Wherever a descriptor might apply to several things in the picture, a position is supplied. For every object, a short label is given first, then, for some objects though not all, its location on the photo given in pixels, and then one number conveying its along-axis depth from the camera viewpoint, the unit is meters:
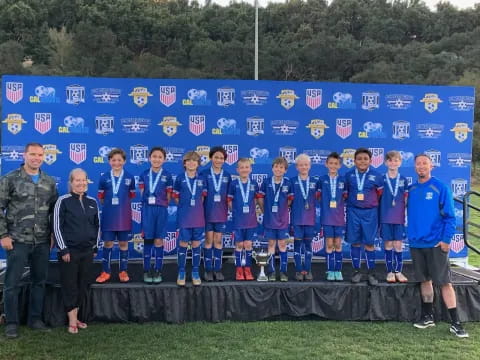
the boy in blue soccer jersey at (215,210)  4.68
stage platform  4.38
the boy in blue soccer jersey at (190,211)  4.58
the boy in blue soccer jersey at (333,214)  4.79
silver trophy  4.67
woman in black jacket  3.95
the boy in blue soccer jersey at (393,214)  4.75
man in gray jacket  3.93
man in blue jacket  4.14
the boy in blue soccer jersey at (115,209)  4.70
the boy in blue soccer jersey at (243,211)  4.71
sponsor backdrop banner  5.64
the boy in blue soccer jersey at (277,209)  4.74
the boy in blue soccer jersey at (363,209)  4.73
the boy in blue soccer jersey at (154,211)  4.66
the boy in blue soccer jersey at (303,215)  4.76
